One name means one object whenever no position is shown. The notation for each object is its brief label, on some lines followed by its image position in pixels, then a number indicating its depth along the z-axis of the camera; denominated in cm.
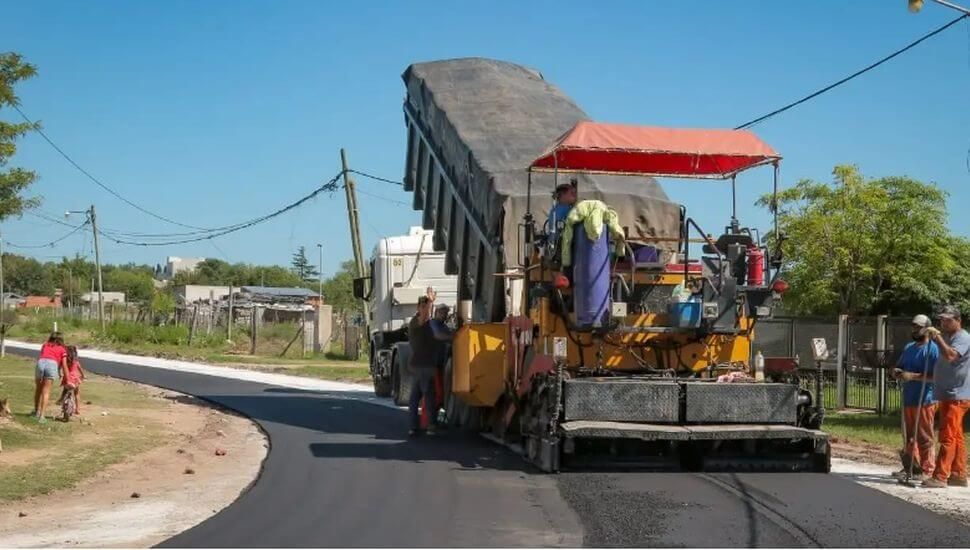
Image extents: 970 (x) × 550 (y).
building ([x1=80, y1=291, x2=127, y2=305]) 8956
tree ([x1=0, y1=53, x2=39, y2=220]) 1467
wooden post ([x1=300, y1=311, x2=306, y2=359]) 4403
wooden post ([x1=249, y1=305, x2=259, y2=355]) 4447
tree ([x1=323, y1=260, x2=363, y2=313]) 8999
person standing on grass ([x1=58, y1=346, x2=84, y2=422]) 1610
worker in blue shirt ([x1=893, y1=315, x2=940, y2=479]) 1038
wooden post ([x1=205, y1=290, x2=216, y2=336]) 5031
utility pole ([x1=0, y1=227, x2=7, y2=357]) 3117
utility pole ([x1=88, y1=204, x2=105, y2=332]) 5346
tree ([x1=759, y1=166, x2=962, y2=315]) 3200
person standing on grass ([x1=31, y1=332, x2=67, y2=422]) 1570
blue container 1120
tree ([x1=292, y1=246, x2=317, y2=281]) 13338
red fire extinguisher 1155
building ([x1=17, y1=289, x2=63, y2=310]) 8676
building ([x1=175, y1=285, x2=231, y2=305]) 8714
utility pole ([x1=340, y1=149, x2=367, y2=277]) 3453
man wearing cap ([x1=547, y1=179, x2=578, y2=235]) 1180
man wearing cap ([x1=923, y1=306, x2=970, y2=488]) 1016
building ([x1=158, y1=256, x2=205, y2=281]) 14176
